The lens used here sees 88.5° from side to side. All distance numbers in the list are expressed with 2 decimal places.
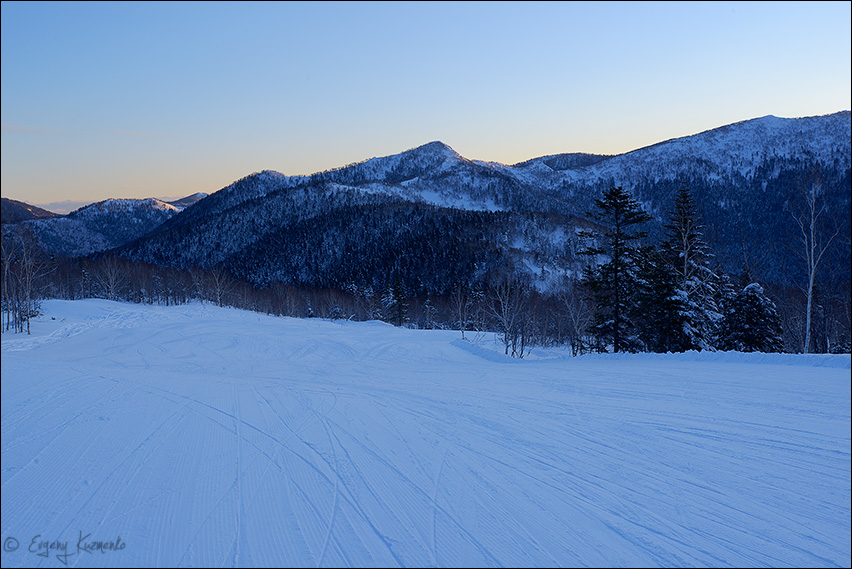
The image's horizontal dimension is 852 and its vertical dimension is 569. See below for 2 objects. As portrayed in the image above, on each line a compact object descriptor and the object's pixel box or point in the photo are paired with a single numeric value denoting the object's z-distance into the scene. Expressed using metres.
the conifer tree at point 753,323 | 19.02
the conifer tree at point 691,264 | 19.50
